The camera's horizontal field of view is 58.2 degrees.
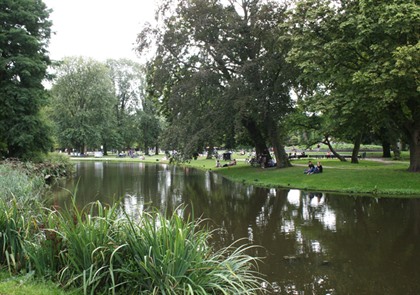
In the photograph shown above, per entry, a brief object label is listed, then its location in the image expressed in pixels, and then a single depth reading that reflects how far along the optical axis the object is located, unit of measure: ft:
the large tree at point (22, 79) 83.92
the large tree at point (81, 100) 207.21
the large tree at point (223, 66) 88.99
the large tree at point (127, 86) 245.65
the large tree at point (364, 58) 55.88
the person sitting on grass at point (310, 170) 83.35
